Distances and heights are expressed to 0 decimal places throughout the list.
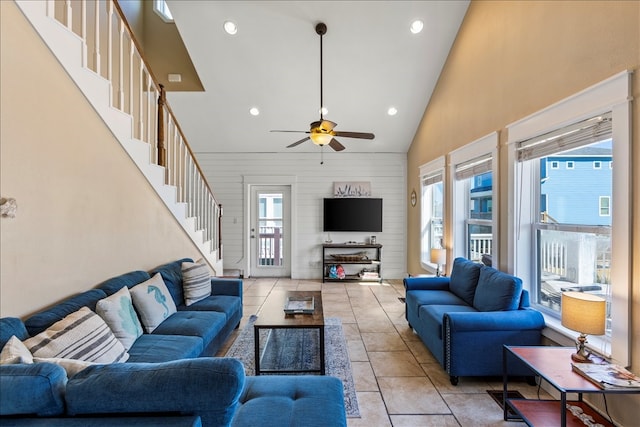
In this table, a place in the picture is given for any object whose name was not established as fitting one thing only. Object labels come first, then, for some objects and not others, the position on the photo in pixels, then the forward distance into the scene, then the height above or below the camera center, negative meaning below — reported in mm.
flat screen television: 6684 +12
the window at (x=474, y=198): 3631 +217
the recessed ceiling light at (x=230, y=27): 4352 +2544
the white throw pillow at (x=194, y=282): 3424 -741
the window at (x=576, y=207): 1992 +70
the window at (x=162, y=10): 5490 +3501
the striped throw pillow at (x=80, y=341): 1742 -728
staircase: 2225 +954
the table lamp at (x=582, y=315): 1903 -602
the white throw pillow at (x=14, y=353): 1340 -639
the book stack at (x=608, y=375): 1701 -888
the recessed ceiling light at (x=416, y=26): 4274 +2527
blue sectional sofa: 1131 -649
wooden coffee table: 2703 -940
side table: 1706 -921
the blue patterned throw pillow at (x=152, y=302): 2635 -758
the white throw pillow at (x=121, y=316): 2240 -739
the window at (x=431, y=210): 5126 +88
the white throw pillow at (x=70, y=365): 1311 -627
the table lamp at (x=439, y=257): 4496 -594
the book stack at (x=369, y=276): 6520 -1243
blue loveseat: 2609 -939
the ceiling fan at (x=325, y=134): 3461 +906
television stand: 6566 -947
